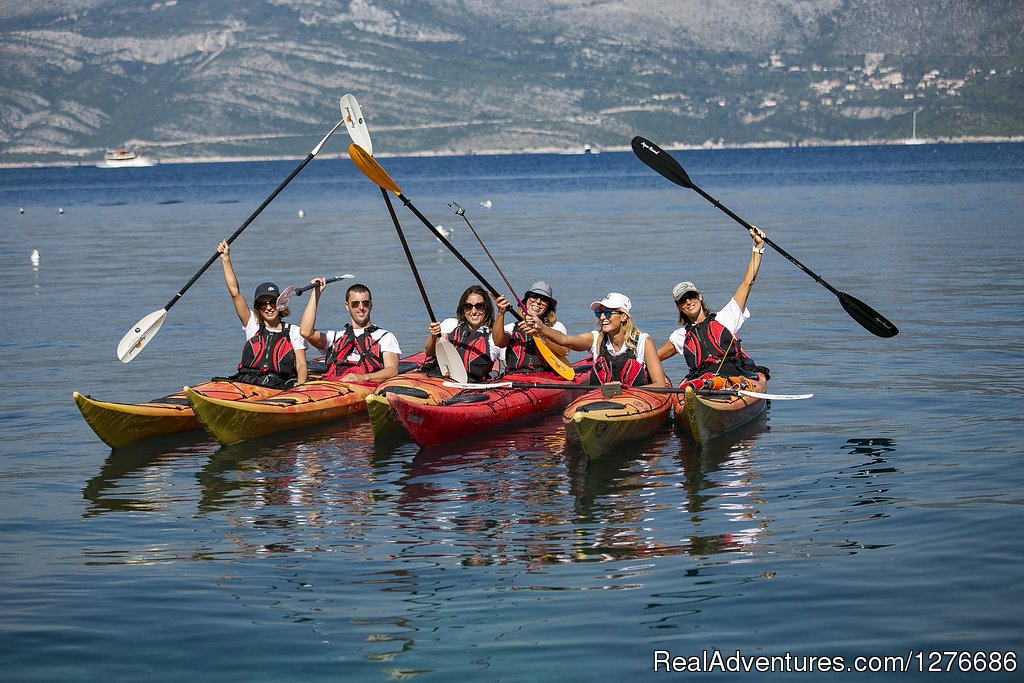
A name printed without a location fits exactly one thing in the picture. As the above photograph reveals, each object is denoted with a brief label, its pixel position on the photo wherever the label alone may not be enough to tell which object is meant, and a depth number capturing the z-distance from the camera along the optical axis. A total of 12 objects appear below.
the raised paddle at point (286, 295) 14.73
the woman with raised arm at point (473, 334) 14.95
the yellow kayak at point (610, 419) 12.88
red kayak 13.68
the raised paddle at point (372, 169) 15.52
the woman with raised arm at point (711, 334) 14.05
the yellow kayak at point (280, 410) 13.80
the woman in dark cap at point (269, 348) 14.80
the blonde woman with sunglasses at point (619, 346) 13.80
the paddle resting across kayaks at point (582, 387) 13.54
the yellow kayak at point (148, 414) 13.95
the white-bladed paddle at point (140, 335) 15.95
